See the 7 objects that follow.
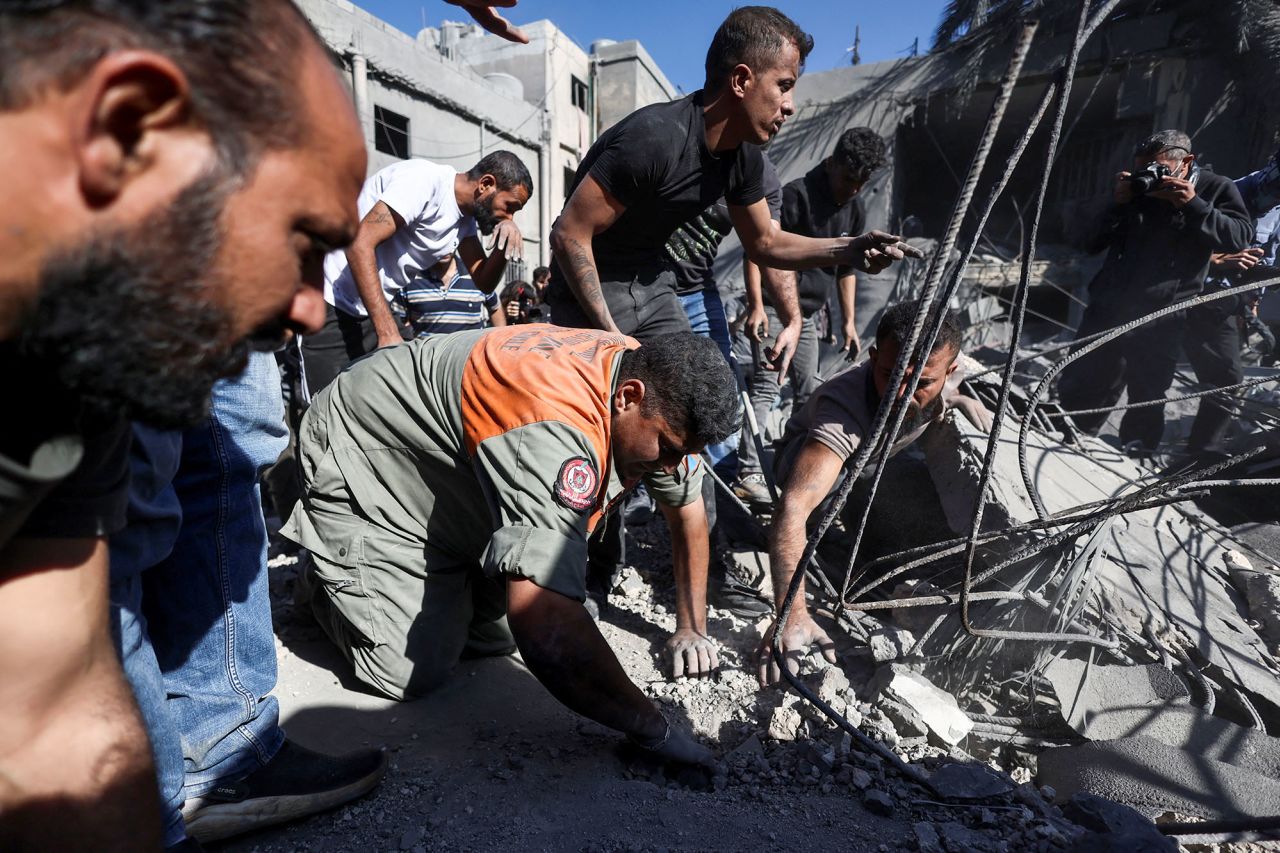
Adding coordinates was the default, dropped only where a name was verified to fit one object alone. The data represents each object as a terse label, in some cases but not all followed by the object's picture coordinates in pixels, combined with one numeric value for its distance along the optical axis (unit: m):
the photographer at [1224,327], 4.44
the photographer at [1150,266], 3.97
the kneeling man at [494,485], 1.53
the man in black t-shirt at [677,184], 2.42
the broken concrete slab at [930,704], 1.95
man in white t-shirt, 2.77
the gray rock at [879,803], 1.61
